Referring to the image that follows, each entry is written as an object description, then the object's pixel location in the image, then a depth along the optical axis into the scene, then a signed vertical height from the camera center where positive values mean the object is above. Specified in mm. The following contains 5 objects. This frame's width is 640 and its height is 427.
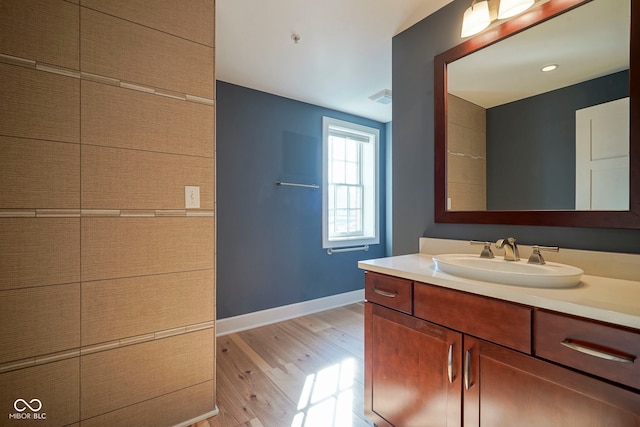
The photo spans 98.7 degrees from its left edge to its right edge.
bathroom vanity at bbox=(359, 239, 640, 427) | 760 -484
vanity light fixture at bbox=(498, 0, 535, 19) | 1301 +989
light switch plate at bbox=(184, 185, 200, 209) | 1510 +80
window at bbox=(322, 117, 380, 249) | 3334 +357
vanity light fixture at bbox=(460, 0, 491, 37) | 1425 +1026
